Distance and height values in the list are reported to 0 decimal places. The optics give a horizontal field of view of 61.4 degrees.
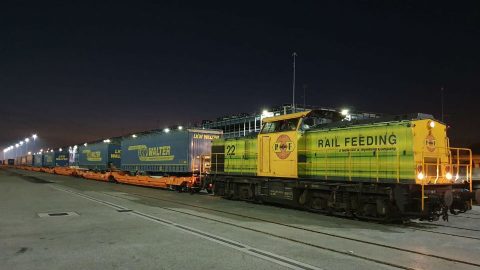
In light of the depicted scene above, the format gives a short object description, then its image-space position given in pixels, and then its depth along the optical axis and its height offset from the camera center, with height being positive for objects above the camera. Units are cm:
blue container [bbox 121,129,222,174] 2588 +73
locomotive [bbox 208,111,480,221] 1197 -18
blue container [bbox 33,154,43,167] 7759 +2
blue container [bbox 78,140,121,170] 4016 +56
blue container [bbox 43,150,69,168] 5950 +20
